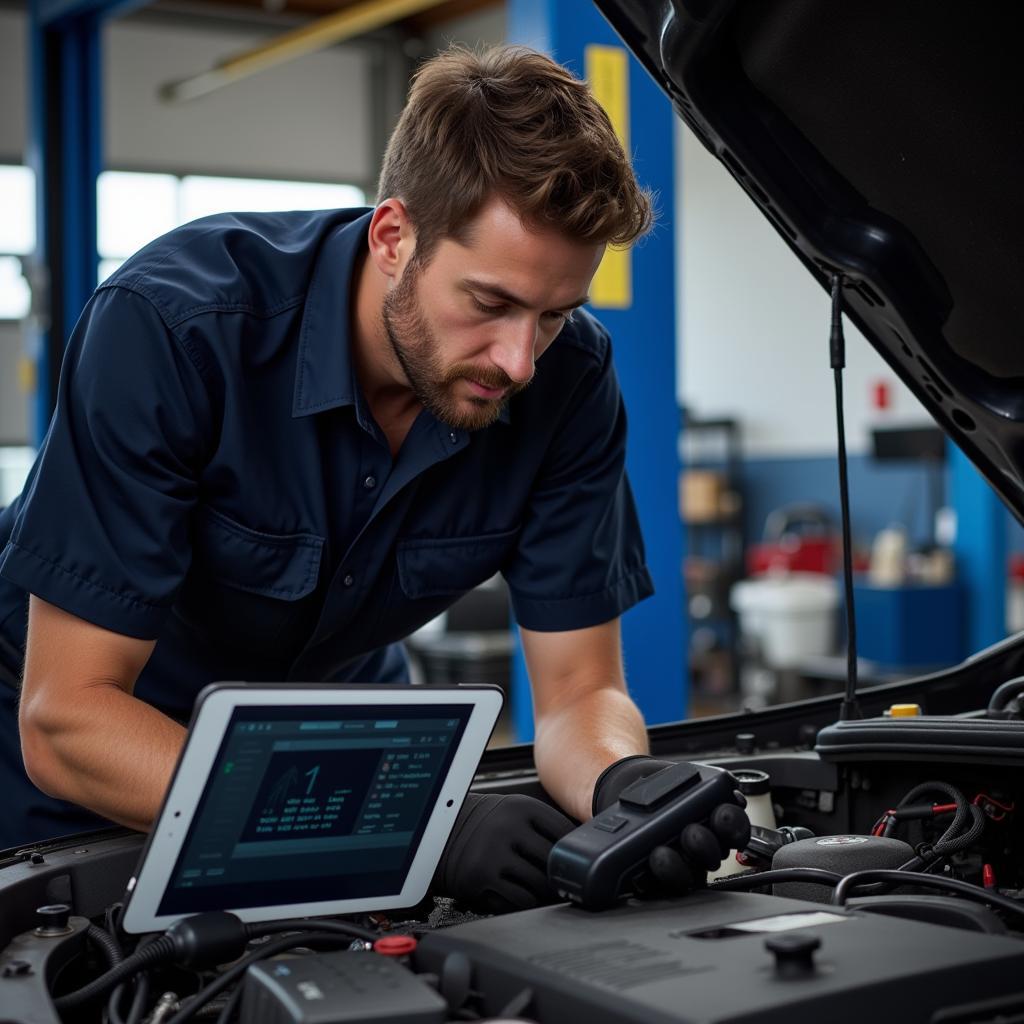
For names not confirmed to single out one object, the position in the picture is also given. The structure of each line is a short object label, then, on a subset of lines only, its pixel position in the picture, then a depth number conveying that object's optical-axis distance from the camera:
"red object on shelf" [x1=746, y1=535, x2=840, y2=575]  6.64
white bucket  6.00
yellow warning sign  2.79
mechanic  1.14
